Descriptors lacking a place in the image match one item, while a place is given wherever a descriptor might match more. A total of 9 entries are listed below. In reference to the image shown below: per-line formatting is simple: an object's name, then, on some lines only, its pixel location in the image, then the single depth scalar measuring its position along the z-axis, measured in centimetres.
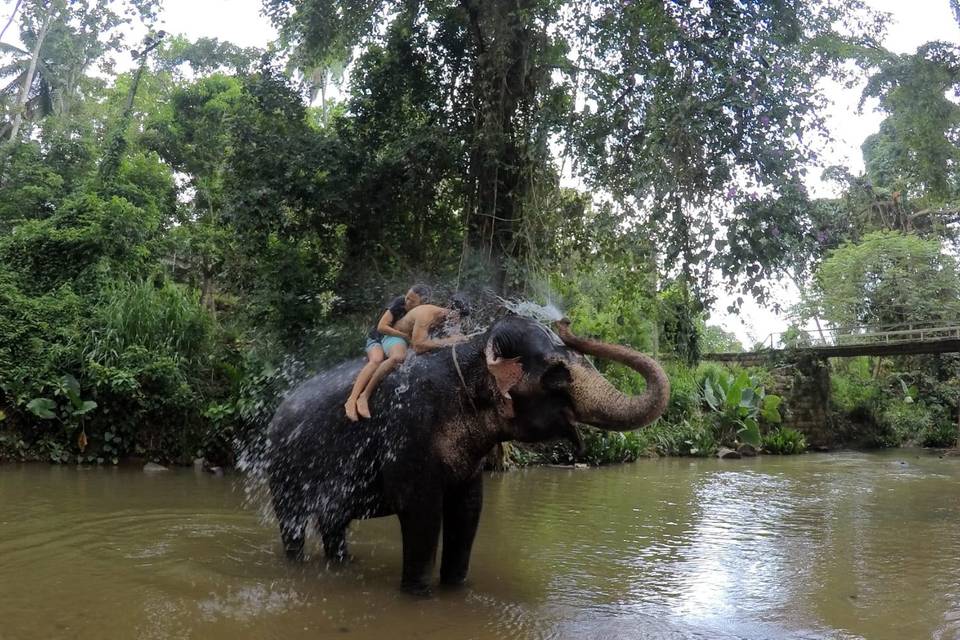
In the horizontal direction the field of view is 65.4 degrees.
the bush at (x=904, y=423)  2256
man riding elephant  413
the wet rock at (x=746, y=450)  1665
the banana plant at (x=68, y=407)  951
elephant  371
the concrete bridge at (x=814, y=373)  2008
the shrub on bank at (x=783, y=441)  1783
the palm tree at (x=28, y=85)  2298
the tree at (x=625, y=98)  721
